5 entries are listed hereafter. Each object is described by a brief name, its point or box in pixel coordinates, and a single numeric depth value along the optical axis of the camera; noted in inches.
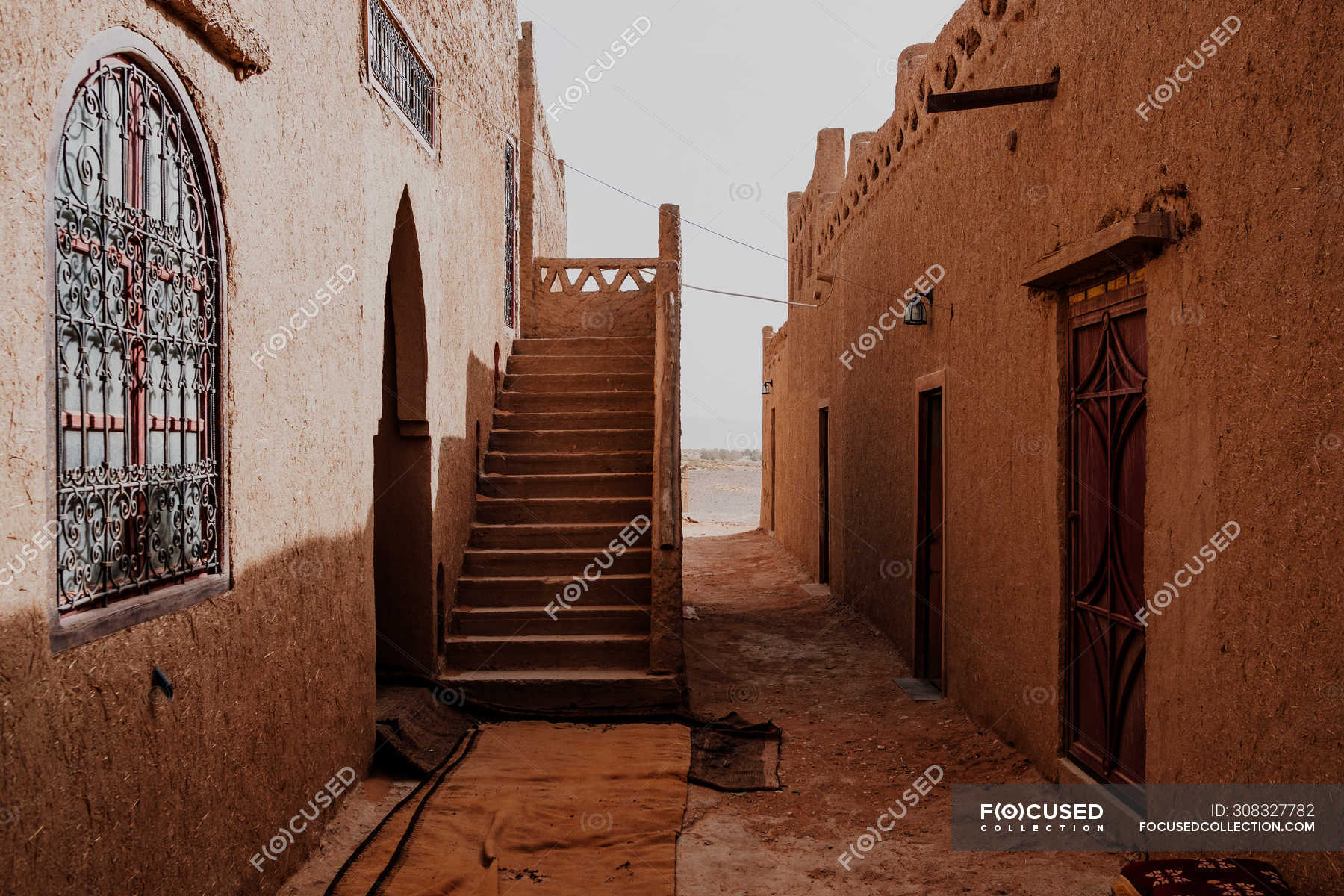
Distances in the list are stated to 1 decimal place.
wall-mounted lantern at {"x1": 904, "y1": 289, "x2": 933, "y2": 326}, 290.4
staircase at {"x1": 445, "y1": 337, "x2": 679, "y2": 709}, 277.1
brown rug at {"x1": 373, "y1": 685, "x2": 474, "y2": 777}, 225.1
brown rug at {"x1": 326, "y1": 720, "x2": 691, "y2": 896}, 172.9
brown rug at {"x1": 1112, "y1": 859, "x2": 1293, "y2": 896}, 115.3
